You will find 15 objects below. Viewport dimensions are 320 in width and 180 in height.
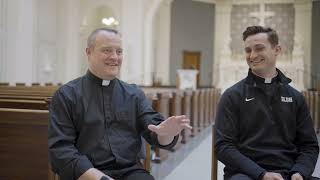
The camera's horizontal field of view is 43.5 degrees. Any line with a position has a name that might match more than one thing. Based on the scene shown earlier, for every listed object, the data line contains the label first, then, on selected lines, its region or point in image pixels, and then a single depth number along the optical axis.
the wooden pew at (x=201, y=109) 7.81
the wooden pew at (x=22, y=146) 2.82
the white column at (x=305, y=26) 16.75
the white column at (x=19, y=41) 11.31
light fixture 14.74
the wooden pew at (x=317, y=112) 7.80
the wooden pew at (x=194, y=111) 7.23
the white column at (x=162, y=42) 17.50
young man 2.30
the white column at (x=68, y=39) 14.56
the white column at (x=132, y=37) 14.56
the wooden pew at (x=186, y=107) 6.33
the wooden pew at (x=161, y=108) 4.87
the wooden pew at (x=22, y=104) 3.45
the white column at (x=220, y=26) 17.70
